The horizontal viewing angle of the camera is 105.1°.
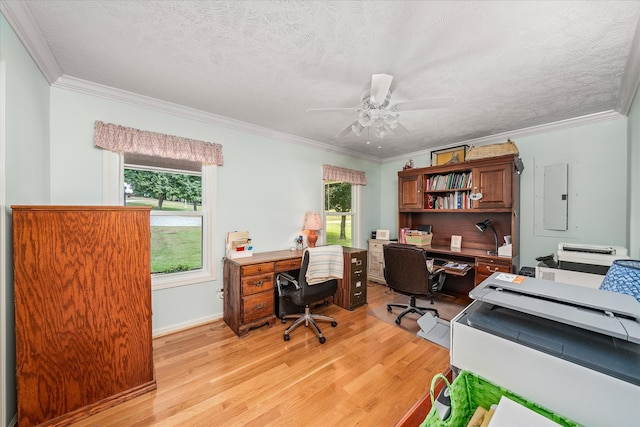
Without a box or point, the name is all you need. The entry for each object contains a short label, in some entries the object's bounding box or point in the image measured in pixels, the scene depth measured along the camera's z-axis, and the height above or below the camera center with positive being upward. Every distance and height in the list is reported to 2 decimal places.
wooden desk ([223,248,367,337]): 2.51 -0.82
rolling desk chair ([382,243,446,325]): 2.58 -0.69
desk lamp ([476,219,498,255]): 3.20 -0.18
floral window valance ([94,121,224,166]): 2.19 +0.65
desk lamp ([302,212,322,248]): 3.43 -0.19
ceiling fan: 1.81 +0.87
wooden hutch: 2.97 +0.13
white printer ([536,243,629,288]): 2.00 -0.46
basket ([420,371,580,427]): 0.59 -0.50
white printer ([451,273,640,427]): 0.54 -0.35
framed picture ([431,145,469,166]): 3.50 +0.84
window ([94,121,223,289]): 2.28 +0.23
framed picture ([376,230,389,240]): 4.33 -0.40
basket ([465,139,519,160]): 2.94 +0.77
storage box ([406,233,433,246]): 3.78 -0.42
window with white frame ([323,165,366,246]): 3.97 +0.13
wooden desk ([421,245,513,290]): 2.90 -0.62
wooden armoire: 1.42 -0.63
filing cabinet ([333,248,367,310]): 3.14 -0.92
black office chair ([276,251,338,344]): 2.40 -0.84
